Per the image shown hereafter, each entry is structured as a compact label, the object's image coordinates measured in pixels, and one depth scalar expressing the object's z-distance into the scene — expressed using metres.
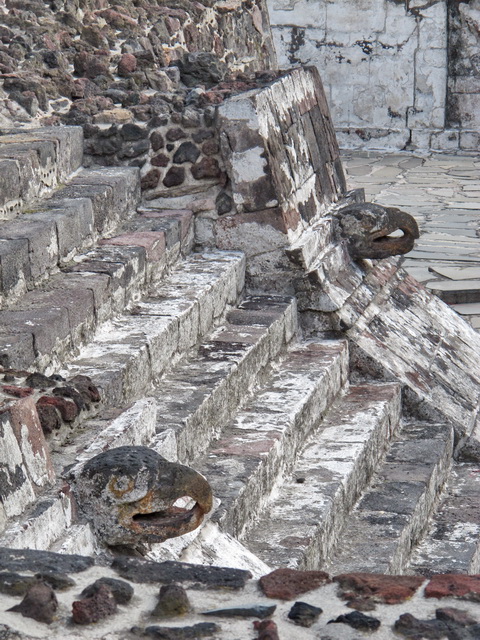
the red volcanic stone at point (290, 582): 4.21
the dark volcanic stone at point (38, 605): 3.90
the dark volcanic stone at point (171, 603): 4.02
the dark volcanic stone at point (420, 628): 3.83
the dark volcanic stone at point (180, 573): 4.27
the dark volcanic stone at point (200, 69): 12.39
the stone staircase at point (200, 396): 6.12
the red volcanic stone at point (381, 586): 4.16
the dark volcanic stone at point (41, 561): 4.21
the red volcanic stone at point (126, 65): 12.10
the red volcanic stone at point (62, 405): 5.96
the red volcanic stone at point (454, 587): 4.14
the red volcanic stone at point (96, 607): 3.90
